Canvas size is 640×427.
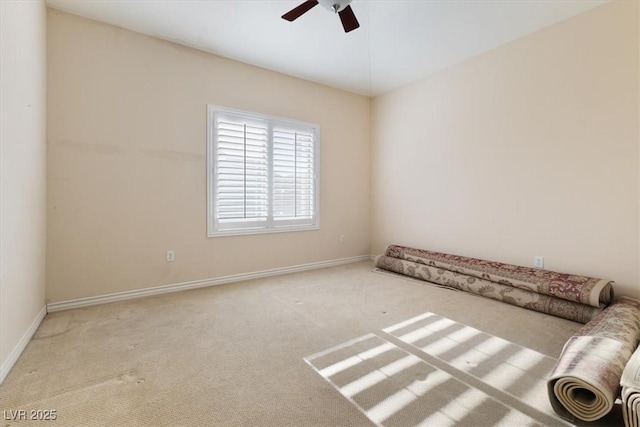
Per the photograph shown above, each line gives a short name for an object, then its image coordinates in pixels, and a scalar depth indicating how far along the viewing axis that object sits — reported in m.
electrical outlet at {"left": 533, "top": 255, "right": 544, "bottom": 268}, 3.19
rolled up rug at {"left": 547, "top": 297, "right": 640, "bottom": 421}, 1.35
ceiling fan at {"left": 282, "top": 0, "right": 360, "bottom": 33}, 2.22
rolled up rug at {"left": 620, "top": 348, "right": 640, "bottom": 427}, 1.25
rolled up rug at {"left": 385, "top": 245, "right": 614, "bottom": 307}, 2.56
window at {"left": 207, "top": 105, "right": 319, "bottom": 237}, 3.70
